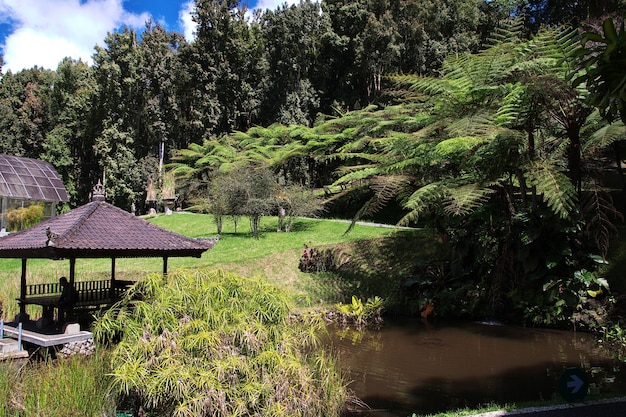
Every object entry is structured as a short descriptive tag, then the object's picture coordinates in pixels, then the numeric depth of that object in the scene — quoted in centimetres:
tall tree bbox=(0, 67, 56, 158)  3919
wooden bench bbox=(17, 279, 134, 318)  835
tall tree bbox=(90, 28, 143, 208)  3219
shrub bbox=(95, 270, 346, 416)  478
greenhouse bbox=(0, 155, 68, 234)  1995
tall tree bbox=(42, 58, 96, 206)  3716
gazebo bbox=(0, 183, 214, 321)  740
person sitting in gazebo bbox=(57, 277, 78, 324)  773
